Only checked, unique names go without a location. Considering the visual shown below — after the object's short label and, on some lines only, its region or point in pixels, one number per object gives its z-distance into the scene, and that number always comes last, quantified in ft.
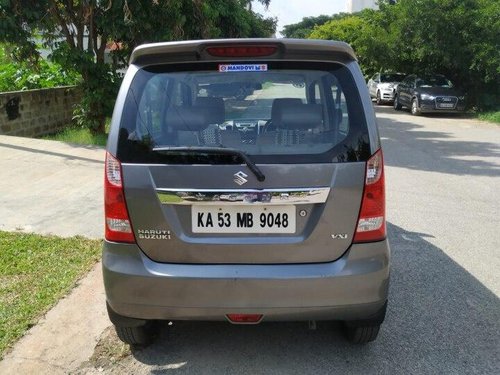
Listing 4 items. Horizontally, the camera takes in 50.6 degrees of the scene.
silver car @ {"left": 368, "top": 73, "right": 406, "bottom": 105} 83.20
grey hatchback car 9.19
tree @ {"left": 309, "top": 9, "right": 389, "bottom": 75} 77.92
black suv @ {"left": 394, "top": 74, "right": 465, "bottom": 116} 64.90
